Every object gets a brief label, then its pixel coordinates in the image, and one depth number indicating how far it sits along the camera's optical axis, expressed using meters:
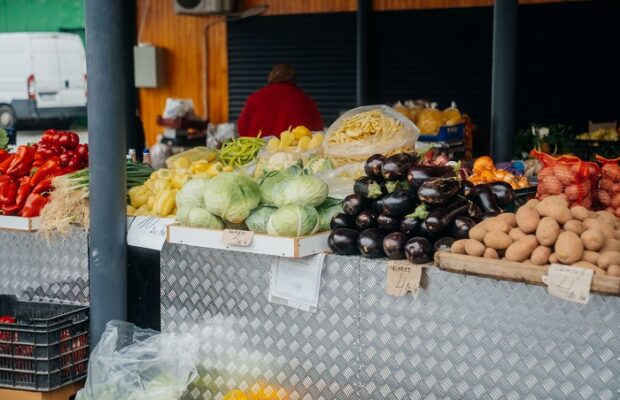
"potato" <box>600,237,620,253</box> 3.43
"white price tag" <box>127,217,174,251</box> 4.61
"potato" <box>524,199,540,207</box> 3.73
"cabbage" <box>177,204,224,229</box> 4.38
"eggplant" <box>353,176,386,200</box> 4.16
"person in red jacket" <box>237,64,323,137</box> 8.59
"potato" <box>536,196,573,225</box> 3.56
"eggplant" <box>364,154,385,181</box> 4.23
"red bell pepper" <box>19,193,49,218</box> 5.00
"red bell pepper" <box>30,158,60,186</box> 5.20
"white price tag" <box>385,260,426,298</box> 3.78
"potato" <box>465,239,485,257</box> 3.62
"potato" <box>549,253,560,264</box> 3.43
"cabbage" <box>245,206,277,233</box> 4.29
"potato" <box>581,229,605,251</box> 3.42
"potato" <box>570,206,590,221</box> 3.62
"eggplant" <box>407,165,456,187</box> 4.01
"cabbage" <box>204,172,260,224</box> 4.32
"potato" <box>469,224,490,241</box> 3.67
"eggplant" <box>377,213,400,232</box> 4.02
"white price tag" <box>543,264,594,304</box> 3.28
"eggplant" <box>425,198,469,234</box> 3.87
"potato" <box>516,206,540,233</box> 3.58
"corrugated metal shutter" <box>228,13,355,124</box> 12.73
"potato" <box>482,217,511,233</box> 3.64
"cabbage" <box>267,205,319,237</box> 4.11
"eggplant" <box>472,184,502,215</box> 4.10
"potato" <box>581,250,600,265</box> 3.39
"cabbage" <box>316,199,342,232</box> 4.30
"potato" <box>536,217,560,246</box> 3.48
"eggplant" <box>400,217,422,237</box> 3.93
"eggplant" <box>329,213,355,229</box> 4.16
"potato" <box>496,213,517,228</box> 3.69
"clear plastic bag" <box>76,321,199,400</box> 4.20
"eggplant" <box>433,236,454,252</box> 3.83
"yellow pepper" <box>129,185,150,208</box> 5.00
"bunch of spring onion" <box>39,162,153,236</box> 4.87
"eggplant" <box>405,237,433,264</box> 3.82
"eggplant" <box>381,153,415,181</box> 4.15
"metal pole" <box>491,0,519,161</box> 7.74
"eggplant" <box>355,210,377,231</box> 4.08
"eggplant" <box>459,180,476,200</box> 4.07
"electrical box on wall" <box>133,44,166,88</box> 13.69
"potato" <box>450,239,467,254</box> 3.68
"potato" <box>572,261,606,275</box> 3.29
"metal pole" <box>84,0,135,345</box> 4.48
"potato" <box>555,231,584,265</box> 3.37
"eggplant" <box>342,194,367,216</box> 4.16
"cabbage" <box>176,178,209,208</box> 4.60
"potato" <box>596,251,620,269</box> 3.30
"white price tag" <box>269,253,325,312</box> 4.12
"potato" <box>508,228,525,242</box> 3.57
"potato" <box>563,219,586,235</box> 3.51
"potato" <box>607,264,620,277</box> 3.26
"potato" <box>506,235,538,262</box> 3.50
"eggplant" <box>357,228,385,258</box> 3.98
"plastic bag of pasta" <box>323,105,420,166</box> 5.18
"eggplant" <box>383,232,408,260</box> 3.90
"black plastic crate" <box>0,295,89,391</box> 4.31
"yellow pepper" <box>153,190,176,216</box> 4.84
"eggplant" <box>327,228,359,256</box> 4.05
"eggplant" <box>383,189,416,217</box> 4.01
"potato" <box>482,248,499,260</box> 3.59
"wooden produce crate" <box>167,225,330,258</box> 4.04
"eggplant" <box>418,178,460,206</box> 3.91
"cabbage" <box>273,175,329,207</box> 4.30
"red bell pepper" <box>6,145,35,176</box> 5.36
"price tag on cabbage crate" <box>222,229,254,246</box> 4.16
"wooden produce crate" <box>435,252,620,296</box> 3.25
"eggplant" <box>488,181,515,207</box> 4.19
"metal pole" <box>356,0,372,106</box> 11.94
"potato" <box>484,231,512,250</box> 3.57
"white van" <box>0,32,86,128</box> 19.45
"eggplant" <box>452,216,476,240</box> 3.84
